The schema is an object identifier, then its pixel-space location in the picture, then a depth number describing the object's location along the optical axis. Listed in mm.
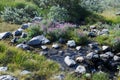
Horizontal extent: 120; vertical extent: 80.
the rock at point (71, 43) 4116
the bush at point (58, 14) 5320
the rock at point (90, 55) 3809
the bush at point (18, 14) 5285
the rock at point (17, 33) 4421
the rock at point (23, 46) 3946
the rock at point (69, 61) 3621
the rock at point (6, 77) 3114
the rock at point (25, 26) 4665
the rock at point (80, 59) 3734
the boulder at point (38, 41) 4107
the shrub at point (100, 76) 3320
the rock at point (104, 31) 4641
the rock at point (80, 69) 3430
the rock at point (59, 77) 3262
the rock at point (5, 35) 4278
